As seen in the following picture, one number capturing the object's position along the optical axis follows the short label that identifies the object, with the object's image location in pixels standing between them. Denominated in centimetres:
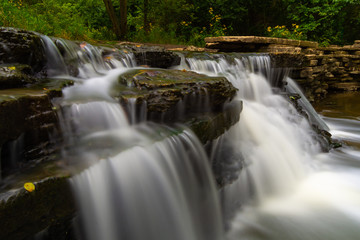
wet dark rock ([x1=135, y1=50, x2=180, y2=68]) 490
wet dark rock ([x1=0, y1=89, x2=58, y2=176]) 184
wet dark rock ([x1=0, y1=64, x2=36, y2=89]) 253
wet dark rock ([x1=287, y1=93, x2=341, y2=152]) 482
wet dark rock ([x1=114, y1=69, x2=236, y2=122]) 286
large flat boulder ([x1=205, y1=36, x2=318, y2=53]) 771
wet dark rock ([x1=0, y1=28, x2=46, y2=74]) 303
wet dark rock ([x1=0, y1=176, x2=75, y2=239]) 150
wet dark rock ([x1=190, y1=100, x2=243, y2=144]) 297
